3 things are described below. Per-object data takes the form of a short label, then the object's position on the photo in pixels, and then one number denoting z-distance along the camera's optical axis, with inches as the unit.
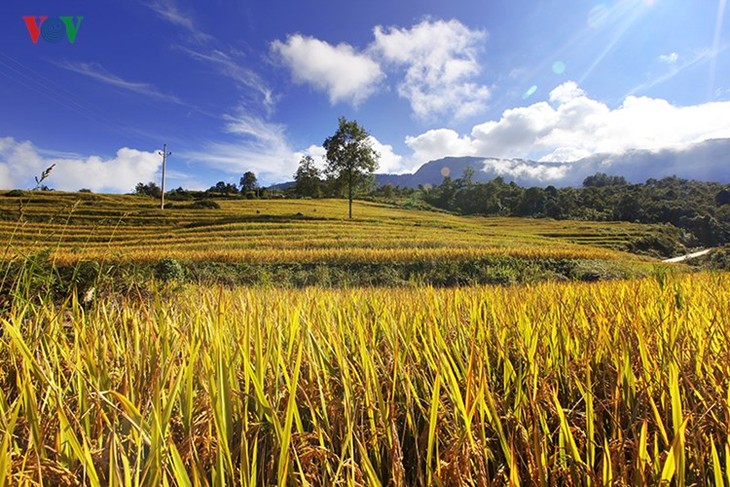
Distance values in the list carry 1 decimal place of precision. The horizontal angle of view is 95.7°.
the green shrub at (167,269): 490.0
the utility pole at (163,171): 1991.6
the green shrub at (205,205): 2062.0
